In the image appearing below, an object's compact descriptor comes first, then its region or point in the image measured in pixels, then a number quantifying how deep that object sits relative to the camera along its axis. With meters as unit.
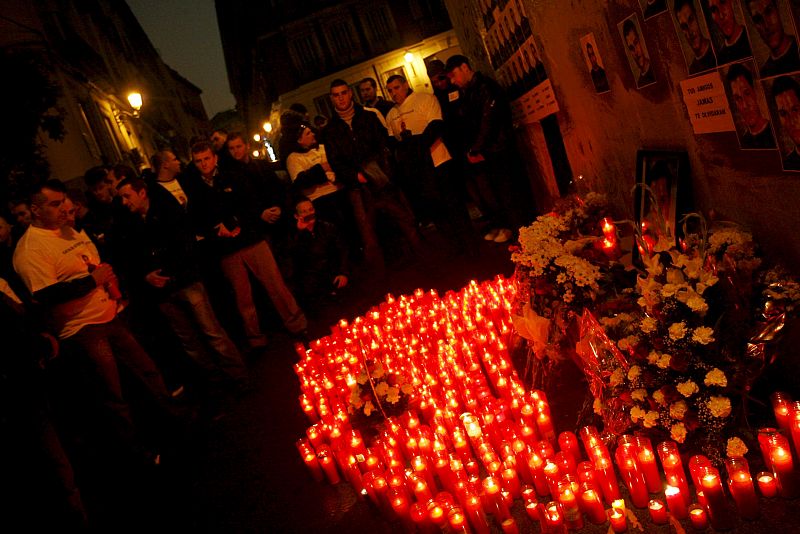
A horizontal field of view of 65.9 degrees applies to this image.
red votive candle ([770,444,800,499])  2.56
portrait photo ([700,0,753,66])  2.51
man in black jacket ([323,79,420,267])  7.20
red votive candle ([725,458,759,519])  2.52
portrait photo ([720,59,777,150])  2.57
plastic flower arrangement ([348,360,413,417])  4.26
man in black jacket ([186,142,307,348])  6.09
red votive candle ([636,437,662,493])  2.84
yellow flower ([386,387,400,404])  4.24
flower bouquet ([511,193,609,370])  3.64
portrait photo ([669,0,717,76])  2.78
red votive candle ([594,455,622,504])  2.88
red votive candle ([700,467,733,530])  2.54
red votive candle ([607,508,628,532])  2.70
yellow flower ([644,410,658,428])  2.86
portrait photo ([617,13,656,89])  3.42
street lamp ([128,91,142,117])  15.86
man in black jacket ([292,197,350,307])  7.41
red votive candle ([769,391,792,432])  2.75
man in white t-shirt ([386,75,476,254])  7.18
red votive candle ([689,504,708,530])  2.57
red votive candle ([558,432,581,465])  3.19
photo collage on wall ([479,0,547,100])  5.63
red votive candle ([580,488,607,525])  2.81
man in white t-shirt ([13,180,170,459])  4.35
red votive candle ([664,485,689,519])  2.64
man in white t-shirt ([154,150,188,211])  6.10
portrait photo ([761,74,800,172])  2.36
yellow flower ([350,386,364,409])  4.34
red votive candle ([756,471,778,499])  2.61
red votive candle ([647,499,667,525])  2.69
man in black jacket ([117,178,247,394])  5.43
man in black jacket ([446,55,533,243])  6.52
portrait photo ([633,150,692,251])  3.49
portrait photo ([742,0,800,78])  2.25
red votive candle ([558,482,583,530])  2.80
